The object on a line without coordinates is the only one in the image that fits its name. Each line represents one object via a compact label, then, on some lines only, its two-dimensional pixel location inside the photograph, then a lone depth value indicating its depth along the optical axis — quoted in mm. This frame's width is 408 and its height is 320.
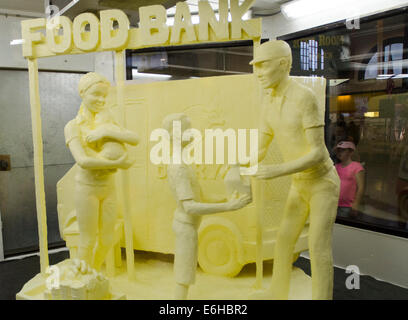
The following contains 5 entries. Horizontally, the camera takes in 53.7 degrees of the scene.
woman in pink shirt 3720
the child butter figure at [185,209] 2254
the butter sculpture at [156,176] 2340
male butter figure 2209
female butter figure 2688
